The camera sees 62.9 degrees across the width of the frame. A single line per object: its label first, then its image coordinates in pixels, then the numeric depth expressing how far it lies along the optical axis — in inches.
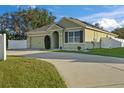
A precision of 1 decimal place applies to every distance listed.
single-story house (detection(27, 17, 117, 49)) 504.2
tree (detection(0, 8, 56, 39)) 891.5
